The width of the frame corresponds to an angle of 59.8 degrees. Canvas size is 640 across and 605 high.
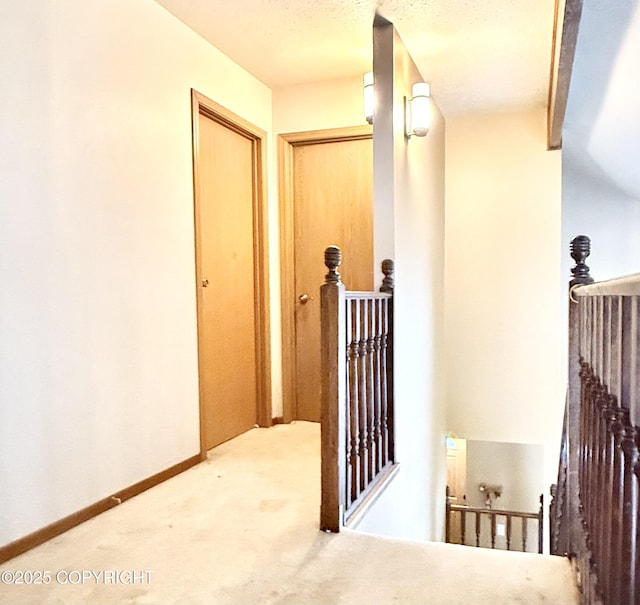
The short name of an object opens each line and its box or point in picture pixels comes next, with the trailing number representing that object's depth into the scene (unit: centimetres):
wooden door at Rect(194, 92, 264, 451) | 317
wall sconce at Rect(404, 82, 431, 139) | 311
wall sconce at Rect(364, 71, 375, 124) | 312
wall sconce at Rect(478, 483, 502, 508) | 529
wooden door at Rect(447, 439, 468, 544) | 539
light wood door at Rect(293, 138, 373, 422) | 375
